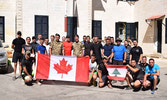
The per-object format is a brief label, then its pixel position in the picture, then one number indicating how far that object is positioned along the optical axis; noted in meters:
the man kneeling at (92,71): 7.27
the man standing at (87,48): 8.70
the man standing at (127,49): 8.51
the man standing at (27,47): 8.28
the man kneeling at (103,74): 7.10
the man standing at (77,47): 8.26
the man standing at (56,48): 8.01
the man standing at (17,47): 8.33
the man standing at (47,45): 8.39
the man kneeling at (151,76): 6.63
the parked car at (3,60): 8.91
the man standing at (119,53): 7.90
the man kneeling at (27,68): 7.26
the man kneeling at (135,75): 6.73
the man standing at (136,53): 7.80
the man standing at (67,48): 8.21
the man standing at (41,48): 8.00
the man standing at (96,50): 8.36
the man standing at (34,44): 8.45
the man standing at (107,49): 8.35
